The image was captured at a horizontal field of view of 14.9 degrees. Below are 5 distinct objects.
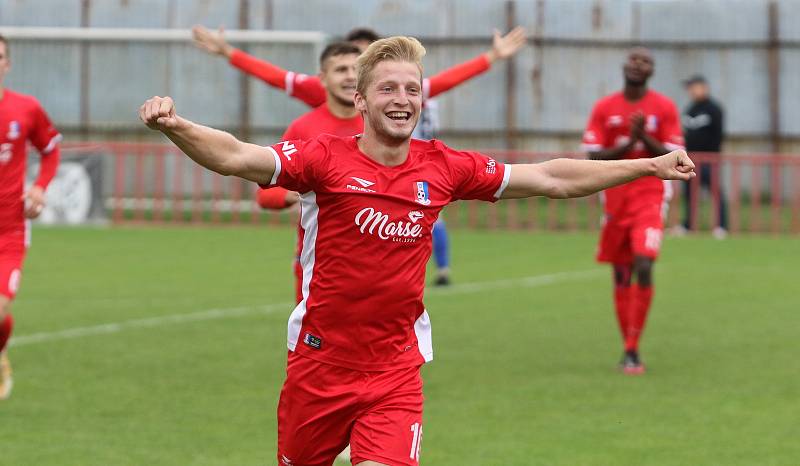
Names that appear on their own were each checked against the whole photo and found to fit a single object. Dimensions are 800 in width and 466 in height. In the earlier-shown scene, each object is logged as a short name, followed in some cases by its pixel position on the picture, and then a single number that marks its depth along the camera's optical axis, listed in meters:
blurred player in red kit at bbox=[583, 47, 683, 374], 22.11
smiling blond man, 11.46
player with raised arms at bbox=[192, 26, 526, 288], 19.75
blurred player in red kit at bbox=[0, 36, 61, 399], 18.63
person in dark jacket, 48.01
